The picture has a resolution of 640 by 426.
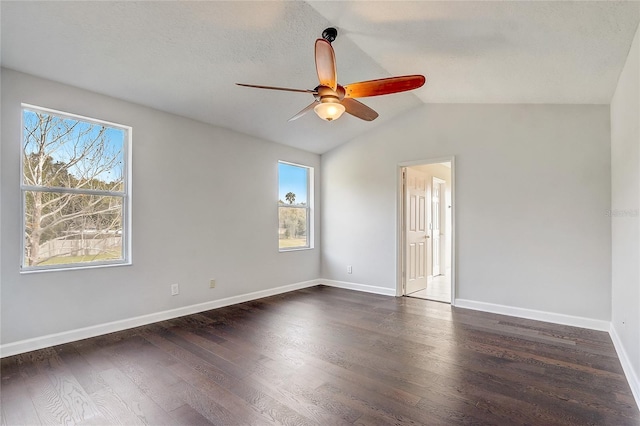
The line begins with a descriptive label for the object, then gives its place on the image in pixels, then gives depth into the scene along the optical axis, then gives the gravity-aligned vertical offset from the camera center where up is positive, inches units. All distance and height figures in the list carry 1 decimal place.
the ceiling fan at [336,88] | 83.4 +37.5
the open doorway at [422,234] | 194.9 -13.7
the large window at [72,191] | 113.3 +9.9
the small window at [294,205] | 206.1 +6.5
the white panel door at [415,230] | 197.3 -10.7
